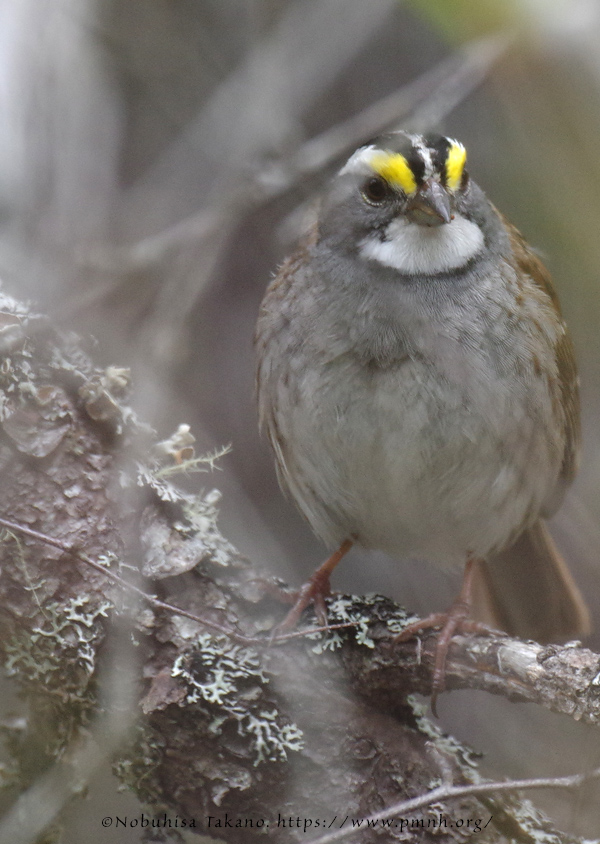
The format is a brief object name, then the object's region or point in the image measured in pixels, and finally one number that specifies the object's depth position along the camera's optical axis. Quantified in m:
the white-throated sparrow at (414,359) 5.06
